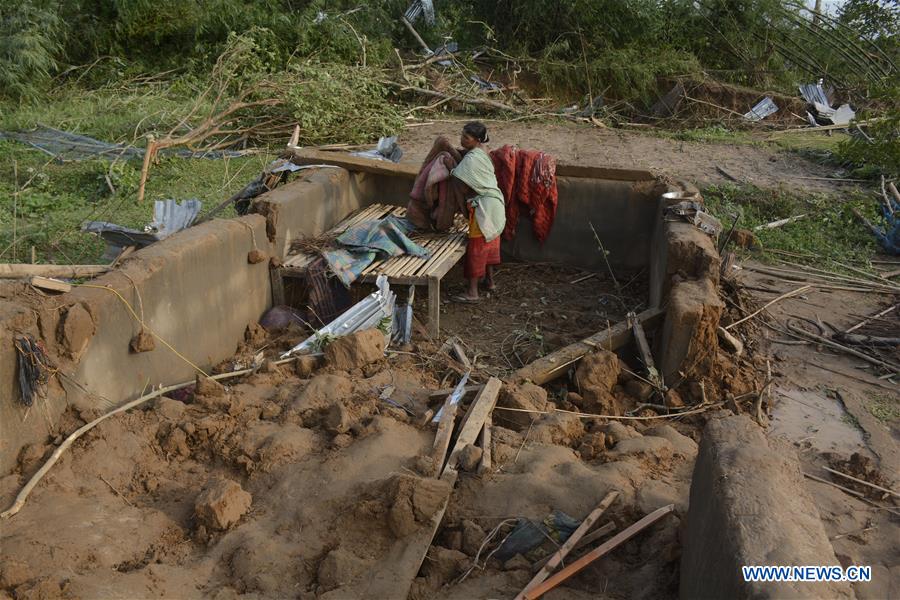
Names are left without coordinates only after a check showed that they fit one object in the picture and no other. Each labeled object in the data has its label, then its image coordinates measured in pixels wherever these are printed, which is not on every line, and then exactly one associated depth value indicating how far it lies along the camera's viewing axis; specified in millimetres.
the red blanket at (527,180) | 6801
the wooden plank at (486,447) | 3799
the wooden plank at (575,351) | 5125
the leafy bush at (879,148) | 9555
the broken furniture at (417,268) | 5844
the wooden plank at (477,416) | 3975
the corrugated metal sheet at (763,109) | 13352
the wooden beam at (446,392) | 4547
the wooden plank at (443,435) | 3870
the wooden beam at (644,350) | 4988
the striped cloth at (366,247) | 5902
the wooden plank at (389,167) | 6883
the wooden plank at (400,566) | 3078
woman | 6395
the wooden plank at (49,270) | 3951
